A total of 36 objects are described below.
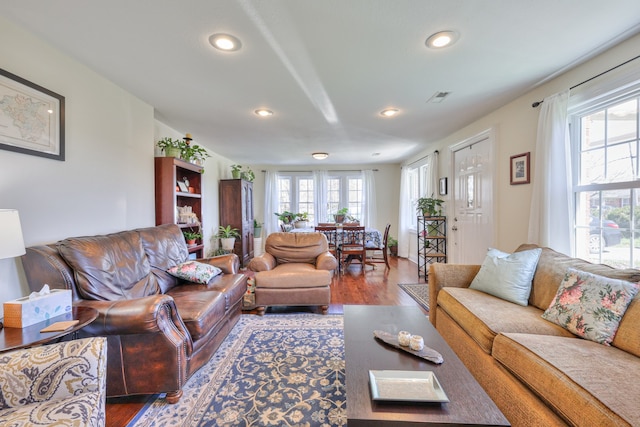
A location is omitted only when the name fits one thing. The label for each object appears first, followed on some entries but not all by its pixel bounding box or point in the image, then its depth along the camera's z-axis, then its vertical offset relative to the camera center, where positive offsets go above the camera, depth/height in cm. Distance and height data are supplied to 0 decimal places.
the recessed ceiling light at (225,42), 180 +117
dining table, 532 -58
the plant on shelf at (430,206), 461 +7
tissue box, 134 -52
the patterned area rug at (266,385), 152 -118
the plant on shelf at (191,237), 365 -37
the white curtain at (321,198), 721 +33
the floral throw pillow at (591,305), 144 -55
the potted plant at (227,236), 520 -53
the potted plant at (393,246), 668 -90
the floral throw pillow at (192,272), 255 -60
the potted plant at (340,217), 598 -16
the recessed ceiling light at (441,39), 178 +118
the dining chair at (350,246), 487 -67
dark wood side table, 120 -60
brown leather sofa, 157 -67
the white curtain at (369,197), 711 +35
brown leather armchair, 300 -81
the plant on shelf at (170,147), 323 +78
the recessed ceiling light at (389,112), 322 +121
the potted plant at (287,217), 658 -17
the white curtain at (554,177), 230 +30
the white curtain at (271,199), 721 +30
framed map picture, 165 +62
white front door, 344 +14
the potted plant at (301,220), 638 -24
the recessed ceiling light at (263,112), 318 +119
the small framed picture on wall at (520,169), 277 +44
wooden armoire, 567 +2
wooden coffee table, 99 -78
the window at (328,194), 729 +45
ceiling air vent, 275 +121
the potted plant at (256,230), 673 -51
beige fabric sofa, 105 -72
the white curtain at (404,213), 643 -8
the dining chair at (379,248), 511 -74
